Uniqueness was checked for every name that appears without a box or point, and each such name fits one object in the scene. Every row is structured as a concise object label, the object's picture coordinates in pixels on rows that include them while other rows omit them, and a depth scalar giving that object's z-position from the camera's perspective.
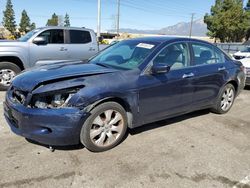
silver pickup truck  5.05
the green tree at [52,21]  57.95
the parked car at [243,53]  9.56
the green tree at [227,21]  29.53
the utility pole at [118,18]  30.19
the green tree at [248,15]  30.33
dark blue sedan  2.39
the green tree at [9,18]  52.10
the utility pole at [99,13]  16.09
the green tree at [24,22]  56.52
